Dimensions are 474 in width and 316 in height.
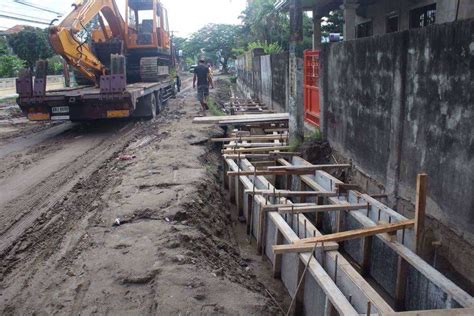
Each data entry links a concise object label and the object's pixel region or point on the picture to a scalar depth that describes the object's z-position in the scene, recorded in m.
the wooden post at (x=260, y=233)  5.51
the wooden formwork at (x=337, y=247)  3.60
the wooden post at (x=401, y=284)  4.32
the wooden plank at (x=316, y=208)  4.99
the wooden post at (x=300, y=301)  4.48
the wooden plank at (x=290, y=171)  6.19
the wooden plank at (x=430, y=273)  3.26
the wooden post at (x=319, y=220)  6.52
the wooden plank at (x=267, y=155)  7.62
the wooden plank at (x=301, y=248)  4.07
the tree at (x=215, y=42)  47.09
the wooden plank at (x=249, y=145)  8.30
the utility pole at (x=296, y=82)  8.23
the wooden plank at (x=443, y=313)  2.79
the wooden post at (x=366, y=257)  5.12
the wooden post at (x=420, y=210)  3.72
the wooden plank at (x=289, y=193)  5.49
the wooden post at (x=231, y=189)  7.80
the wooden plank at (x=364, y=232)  4.06
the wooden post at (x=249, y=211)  6.42
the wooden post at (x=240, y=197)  7.25
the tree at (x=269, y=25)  25.17
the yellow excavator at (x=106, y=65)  11.26
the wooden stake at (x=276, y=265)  5.18
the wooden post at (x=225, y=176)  8.53
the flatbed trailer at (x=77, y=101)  11.27
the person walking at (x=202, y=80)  15.14
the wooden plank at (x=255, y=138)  8.81
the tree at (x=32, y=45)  29.41
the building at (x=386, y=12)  8.90
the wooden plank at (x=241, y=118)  10.20
